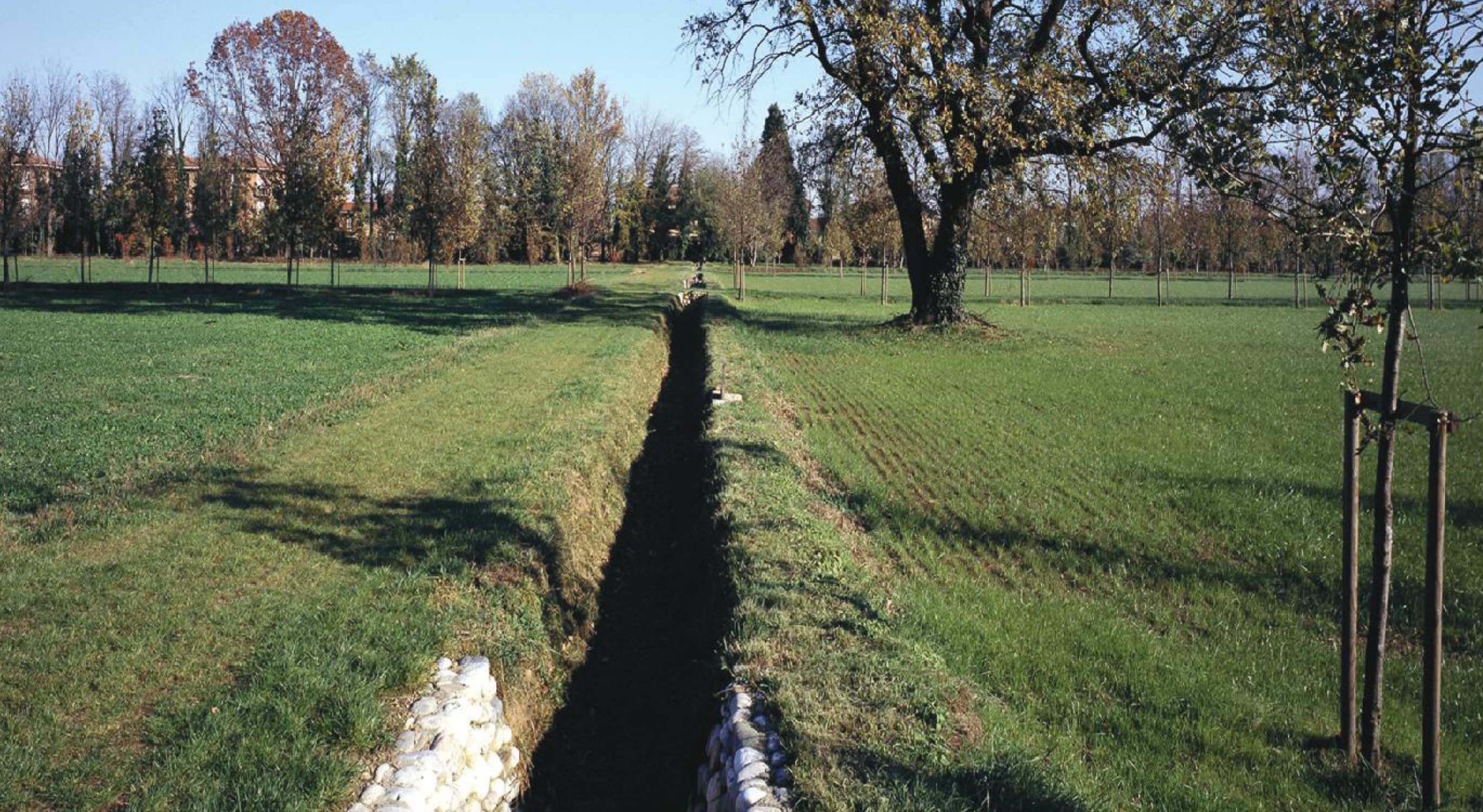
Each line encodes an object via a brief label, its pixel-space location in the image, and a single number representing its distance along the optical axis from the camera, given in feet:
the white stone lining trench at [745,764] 14.15
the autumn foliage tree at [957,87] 68.28
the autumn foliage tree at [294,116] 130.31
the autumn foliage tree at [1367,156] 14.85
